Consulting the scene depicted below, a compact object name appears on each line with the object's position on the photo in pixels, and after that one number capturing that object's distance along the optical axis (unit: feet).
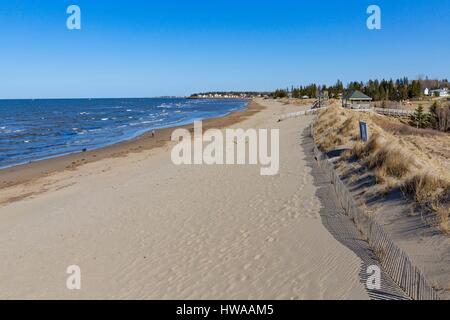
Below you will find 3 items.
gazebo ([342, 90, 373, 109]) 183.21
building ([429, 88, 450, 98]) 318.92
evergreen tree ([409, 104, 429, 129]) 119.22
